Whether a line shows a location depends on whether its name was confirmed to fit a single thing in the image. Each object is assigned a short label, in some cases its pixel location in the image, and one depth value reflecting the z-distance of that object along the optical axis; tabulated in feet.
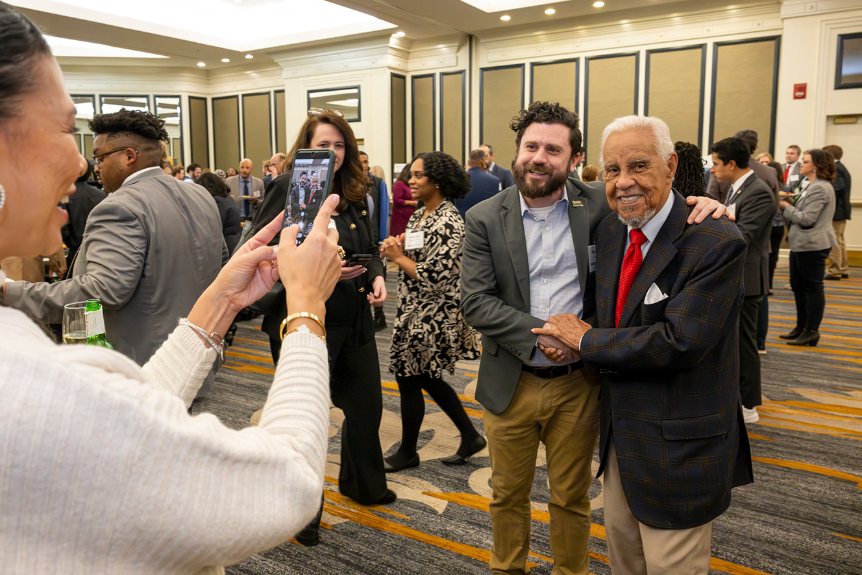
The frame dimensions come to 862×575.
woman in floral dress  10.02
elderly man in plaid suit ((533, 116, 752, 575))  5.25
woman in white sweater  1.75
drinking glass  4.54
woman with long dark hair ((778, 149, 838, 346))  17.04
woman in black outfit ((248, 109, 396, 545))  8.08
